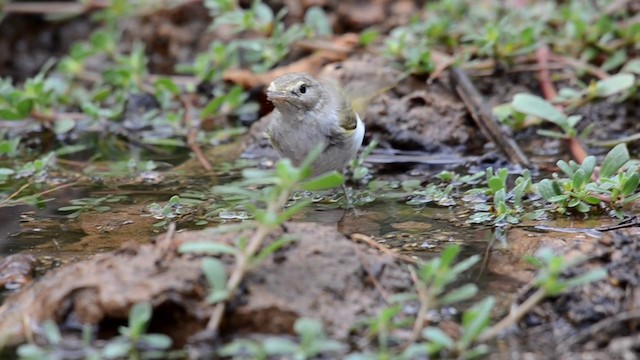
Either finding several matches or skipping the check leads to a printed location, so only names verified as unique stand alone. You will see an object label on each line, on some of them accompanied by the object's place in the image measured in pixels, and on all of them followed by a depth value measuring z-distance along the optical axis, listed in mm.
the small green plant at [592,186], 7816
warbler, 8766
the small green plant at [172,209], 8502
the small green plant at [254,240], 5514
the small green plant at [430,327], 5168
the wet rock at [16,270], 6867
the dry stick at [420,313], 5410
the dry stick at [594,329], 5445
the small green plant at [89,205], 8883
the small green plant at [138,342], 5223
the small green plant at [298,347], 5066
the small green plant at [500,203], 7965
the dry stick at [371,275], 6090
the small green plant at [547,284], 5383
